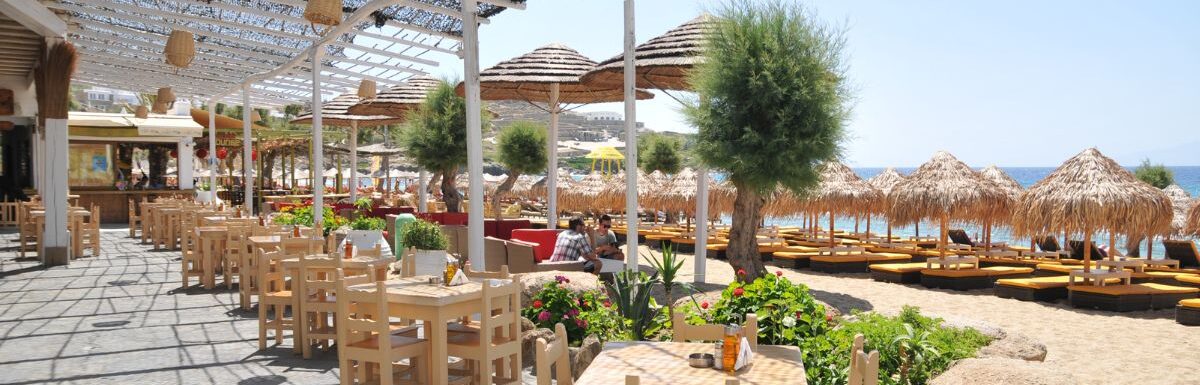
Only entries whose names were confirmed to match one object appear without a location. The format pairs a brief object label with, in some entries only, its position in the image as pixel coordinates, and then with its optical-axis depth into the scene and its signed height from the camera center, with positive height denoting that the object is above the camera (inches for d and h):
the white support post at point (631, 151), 306.7 +16.7
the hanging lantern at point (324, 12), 277.4 +60.1
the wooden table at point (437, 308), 180.4 -22.4
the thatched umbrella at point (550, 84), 506.0 +70.6
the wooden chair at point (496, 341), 185.0 -30.7
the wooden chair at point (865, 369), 110.8 -22.0
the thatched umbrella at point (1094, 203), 460.4 -4.6
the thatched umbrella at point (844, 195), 698.2 +1.1
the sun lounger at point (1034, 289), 463.2 -50.0
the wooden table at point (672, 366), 132.7 -26.8
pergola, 416.2 +102.1
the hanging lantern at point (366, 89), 573.9 +73.0
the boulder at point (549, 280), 262.2 -25.3
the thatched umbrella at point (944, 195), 573.6 +0.3
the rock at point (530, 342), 228.3 -37.6
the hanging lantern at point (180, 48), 378.0 +66.5
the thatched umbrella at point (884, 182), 703.1 +12.1
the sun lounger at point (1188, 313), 394.0 -53.7
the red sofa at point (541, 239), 470.9 -20.9
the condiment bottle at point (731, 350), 136.3 -23.5
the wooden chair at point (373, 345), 174.9 -29.7
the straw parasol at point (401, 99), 729.0 +84.4
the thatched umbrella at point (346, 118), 798.5 +78.9
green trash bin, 491.8 -13.8
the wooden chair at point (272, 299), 255.9 -28.1
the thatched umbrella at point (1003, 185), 613.2 +7.3
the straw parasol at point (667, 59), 430.3 +69.9
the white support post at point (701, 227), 450.9 -14.8
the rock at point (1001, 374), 142.7 -29.7
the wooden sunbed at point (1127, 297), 436.1 -51.6
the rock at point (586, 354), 208.4 -36.5
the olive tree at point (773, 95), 388.2 +45.5
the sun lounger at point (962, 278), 511.8 -48.5
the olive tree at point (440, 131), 696.4 +55.1
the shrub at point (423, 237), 401.4 -16.3
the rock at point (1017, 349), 204.7 -36.4
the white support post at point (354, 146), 770.1 +53.0
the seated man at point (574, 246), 404.5 -21.5
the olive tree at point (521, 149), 842.2 +49.0
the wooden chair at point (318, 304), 235.3 -27.6
